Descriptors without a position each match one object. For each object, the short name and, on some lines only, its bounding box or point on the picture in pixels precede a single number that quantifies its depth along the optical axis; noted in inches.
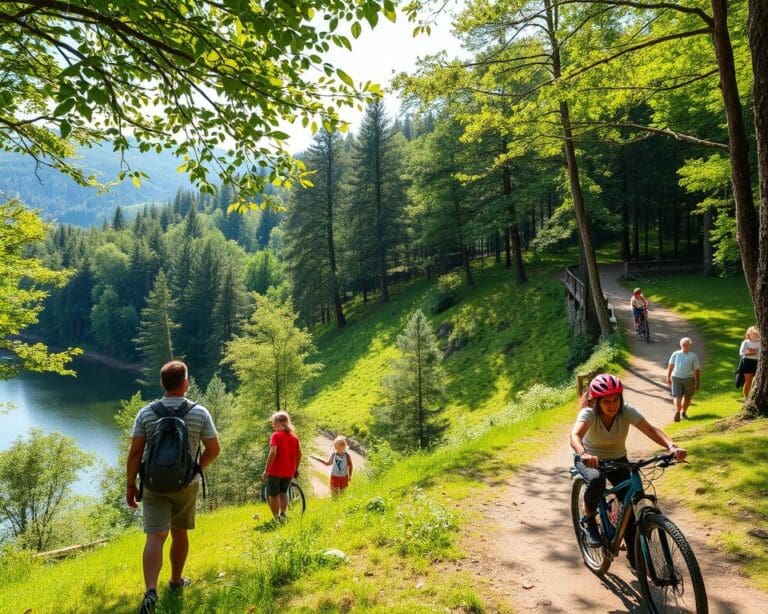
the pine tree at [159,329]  2010.3
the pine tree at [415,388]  787.4
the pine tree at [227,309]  2341.3
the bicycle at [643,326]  706.8
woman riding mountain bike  185.9
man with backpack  174.9
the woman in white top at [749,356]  419.2
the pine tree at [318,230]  1846.7
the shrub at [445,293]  1384.1
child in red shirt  302.5
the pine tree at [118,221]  4859.7
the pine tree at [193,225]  4340.6
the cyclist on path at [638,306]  697.6
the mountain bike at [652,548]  147.5
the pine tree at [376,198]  1747.0
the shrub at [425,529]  219.3
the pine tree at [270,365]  911.7
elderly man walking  436.5
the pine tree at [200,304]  2603.3
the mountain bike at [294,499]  313.3
